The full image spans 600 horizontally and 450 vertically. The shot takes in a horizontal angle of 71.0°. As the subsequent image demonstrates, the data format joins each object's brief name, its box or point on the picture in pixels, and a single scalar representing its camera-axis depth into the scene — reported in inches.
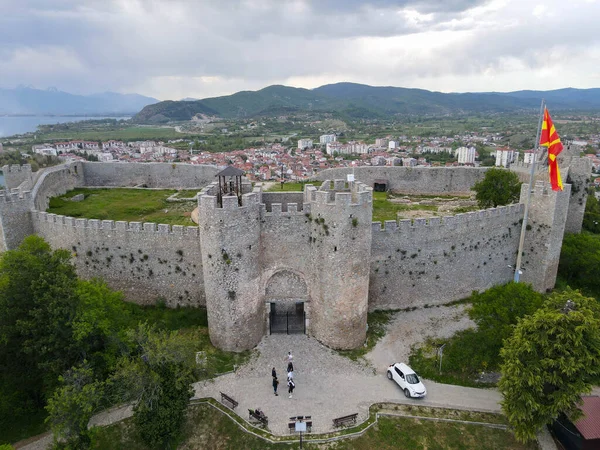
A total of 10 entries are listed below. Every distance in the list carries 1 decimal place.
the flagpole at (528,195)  731.6
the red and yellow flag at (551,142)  746.2
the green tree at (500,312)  716.0
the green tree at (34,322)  642.2
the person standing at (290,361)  725.3
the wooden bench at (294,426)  624.7
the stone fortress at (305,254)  748.6
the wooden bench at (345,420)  627.6
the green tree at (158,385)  583.5
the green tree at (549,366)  565.9
